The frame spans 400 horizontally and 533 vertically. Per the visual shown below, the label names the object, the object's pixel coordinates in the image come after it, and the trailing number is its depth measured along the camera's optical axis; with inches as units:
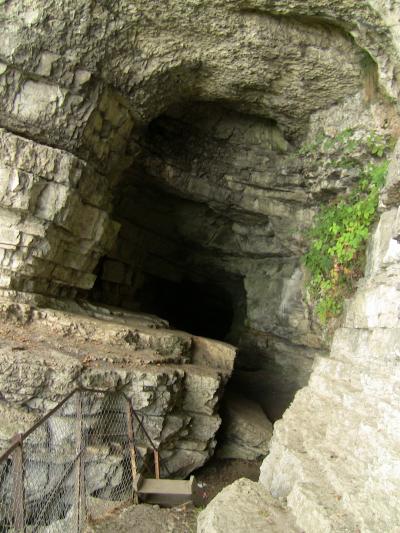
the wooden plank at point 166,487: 203.3
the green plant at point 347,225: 272.4
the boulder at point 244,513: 138.6
